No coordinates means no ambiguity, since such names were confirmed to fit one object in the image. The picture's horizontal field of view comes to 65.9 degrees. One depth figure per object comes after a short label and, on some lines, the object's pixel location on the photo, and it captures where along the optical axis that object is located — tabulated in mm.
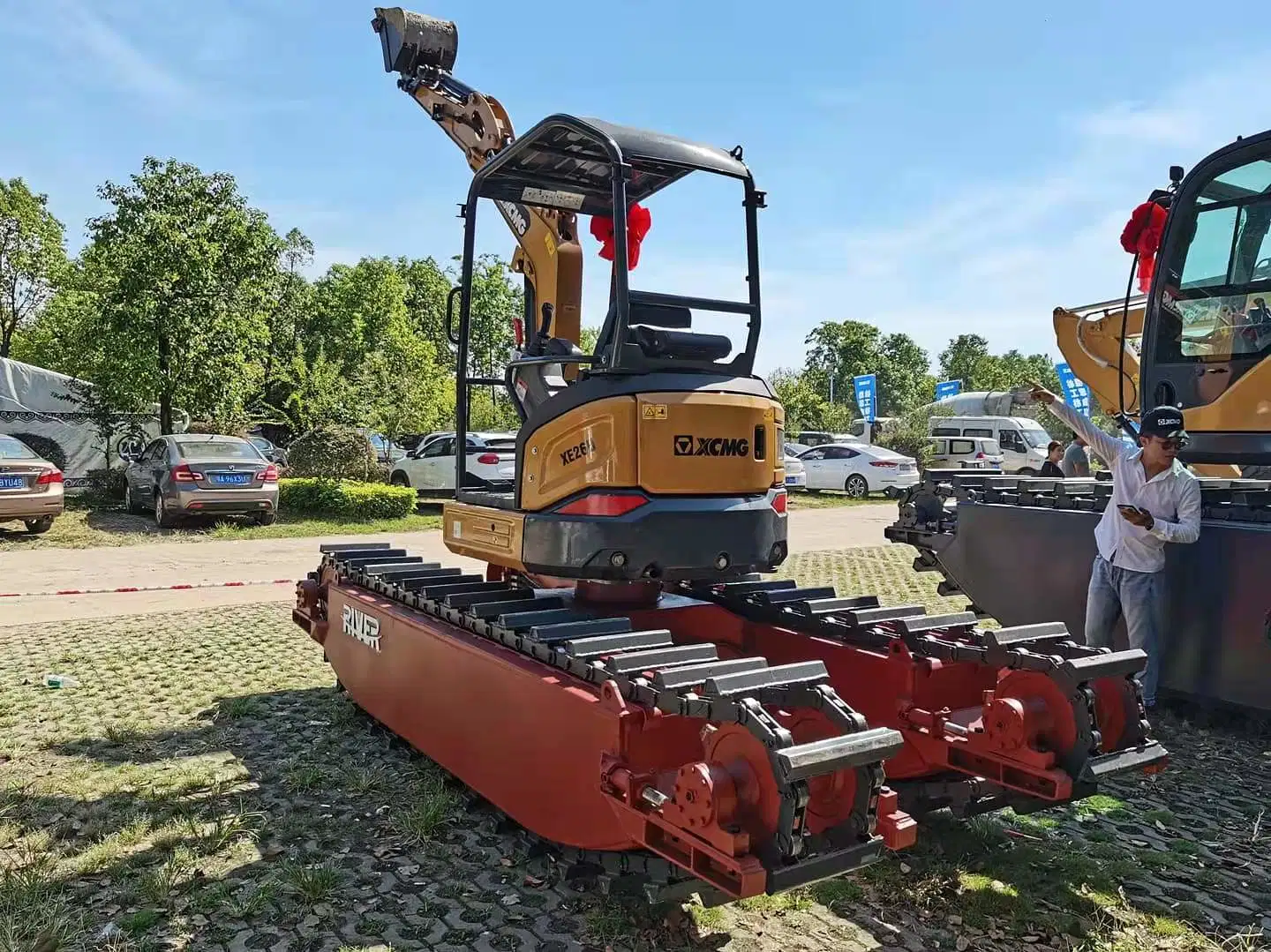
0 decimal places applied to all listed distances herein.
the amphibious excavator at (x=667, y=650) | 3084
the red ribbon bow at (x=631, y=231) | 4992
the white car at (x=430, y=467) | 21016
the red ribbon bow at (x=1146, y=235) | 7137
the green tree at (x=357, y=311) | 39903
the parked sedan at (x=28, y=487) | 14062
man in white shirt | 5684
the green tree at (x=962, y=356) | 90062
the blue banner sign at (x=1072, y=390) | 22062
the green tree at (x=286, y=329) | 32062
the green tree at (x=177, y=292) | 17797
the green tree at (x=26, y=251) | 31766
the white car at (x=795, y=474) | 24941
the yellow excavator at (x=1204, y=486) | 5773
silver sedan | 15266
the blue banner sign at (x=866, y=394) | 36844
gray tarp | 20000
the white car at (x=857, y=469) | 25562
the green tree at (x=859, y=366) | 74125
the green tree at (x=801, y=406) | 47500
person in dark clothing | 15164
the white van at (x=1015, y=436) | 27484
